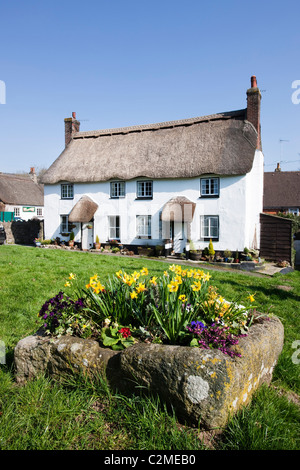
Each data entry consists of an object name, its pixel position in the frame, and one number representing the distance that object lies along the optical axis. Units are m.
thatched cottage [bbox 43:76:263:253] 19.19
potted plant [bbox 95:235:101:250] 22.03
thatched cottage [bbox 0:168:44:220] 39.99
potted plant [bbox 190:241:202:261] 19.19
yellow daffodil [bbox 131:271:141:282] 4.13
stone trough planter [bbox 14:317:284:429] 2.89
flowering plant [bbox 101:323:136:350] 3.53
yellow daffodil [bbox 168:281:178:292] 3.66
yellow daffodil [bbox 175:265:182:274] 4.24
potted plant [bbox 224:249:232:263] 18.75
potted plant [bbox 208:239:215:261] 18.91
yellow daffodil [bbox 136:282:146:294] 3.80
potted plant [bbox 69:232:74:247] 22.97
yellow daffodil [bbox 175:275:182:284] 3.68
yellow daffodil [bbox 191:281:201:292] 3.72
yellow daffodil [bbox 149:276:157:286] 4.06
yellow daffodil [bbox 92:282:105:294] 3.81
